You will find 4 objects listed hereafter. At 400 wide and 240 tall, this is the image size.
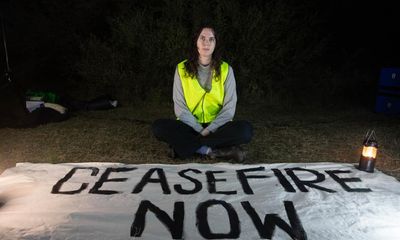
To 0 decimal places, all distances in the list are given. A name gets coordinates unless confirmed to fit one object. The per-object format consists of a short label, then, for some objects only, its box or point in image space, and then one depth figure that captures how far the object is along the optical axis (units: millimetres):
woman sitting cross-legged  3428
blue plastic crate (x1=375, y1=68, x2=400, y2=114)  5672
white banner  2174
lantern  3100
